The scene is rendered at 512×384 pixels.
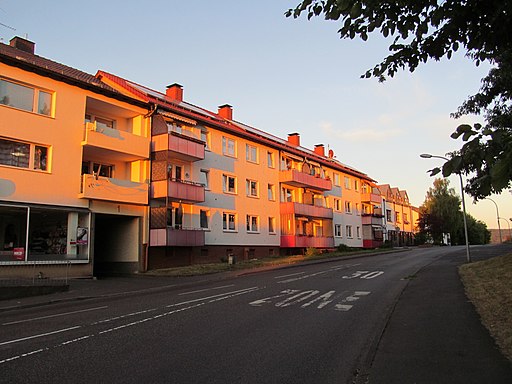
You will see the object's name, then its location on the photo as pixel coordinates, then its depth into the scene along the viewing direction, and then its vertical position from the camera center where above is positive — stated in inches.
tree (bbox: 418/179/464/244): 2805.1 +207.7
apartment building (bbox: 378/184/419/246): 2817.4 +219.2
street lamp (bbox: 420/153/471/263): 1000.6 +199.9
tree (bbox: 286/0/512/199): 196.4 +100.4
